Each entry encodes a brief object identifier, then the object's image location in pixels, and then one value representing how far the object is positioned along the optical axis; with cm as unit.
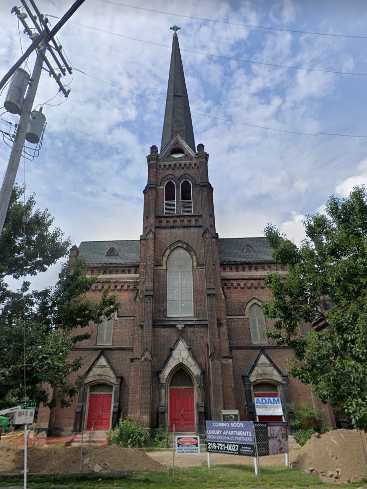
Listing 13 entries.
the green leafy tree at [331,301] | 917
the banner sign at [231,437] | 1059
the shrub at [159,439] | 1658
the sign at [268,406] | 1919
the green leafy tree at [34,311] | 998
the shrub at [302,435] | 1627
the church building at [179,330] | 1895
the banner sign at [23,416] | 784
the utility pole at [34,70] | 793
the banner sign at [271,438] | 1110
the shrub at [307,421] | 1838
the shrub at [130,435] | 1612
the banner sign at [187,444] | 1221
